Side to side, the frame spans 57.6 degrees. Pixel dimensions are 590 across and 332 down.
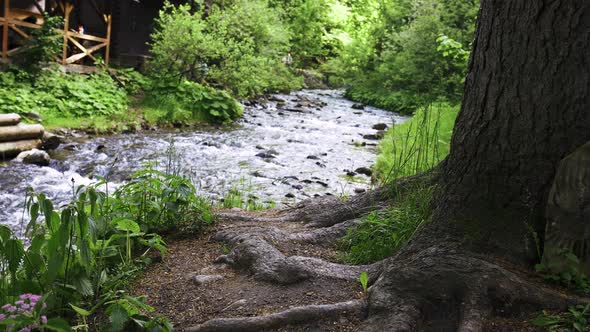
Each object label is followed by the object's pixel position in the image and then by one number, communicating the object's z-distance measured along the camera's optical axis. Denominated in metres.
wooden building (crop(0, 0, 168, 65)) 16.45
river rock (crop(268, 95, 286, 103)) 25.25
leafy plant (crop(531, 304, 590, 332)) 2.49
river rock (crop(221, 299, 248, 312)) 3.28
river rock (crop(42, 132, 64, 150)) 12.16
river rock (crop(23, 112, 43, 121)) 13.11
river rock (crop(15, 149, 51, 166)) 10.84
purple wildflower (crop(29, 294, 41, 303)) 2.65
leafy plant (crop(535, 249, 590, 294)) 2.80
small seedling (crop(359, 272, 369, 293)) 3.24
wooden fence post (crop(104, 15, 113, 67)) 19.09
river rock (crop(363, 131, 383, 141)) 16.63
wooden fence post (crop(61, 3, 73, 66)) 16.91
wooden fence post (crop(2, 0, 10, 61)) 14.80
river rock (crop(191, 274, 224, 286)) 3.74
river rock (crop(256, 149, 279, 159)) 13.10
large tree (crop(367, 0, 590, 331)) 2.82
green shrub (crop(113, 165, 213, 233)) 4.57
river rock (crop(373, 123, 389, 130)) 18.67
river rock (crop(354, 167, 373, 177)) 11.59
